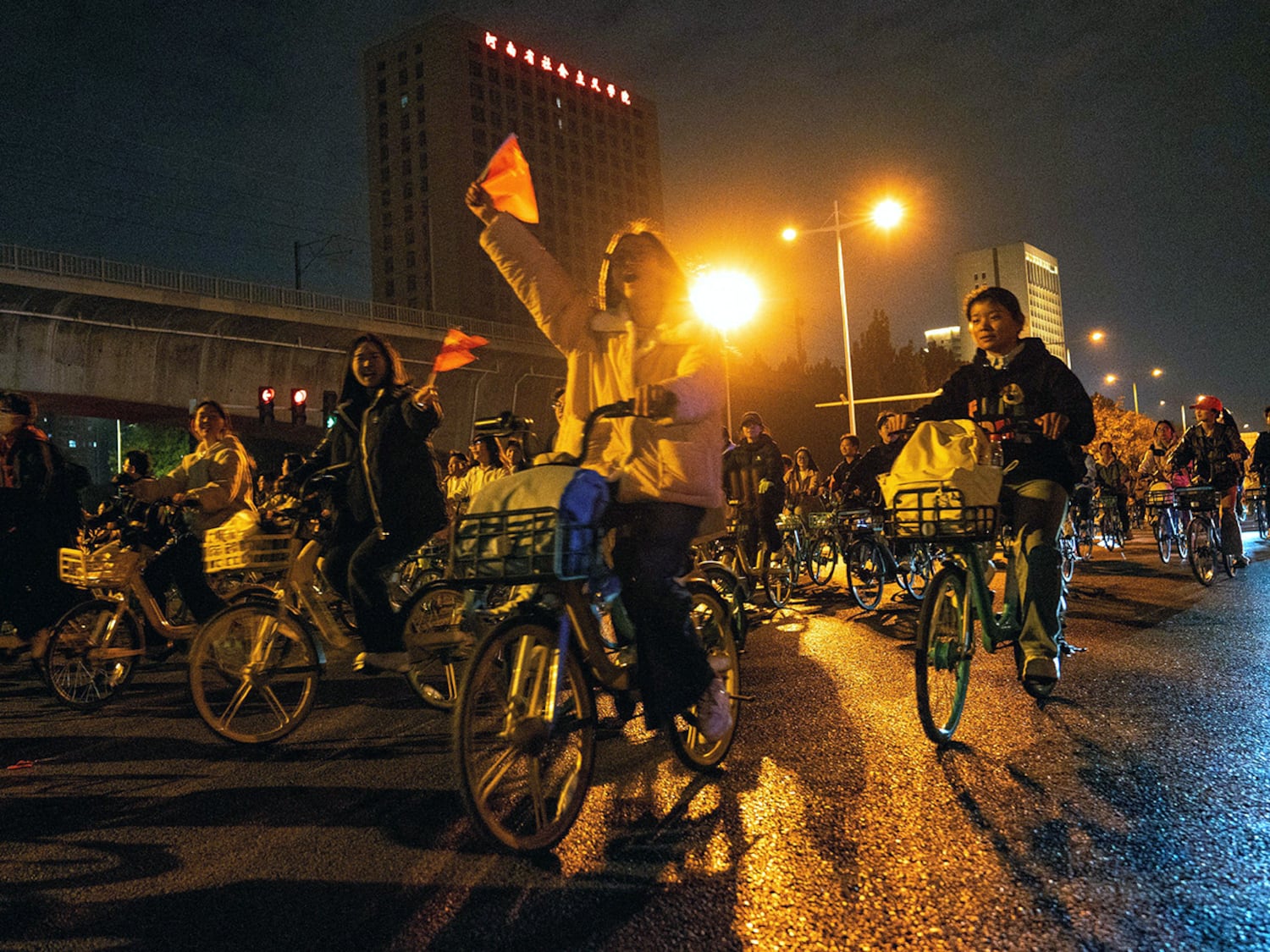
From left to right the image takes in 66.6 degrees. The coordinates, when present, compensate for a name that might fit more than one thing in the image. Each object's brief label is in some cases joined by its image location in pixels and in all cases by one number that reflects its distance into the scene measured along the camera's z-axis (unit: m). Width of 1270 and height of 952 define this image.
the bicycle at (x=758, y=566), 10.62
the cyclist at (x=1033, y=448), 4.72
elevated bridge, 31.14
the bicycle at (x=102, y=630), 5.93
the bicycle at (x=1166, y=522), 12.32
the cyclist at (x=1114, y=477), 16.44
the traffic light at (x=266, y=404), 25.27
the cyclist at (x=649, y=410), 3.40
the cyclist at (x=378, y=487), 5.06
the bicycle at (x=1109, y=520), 16.47
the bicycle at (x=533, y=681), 2.92
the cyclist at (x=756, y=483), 10.84
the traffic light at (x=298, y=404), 25.98
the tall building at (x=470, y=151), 101.12
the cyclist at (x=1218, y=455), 10.79
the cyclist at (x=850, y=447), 13.11
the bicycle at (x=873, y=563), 10.27
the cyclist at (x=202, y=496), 6.10
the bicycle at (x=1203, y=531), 10.45
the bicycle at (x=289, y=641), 4.70
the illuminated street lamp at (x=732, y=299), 27.52
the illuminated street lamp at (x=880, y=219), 27.19
